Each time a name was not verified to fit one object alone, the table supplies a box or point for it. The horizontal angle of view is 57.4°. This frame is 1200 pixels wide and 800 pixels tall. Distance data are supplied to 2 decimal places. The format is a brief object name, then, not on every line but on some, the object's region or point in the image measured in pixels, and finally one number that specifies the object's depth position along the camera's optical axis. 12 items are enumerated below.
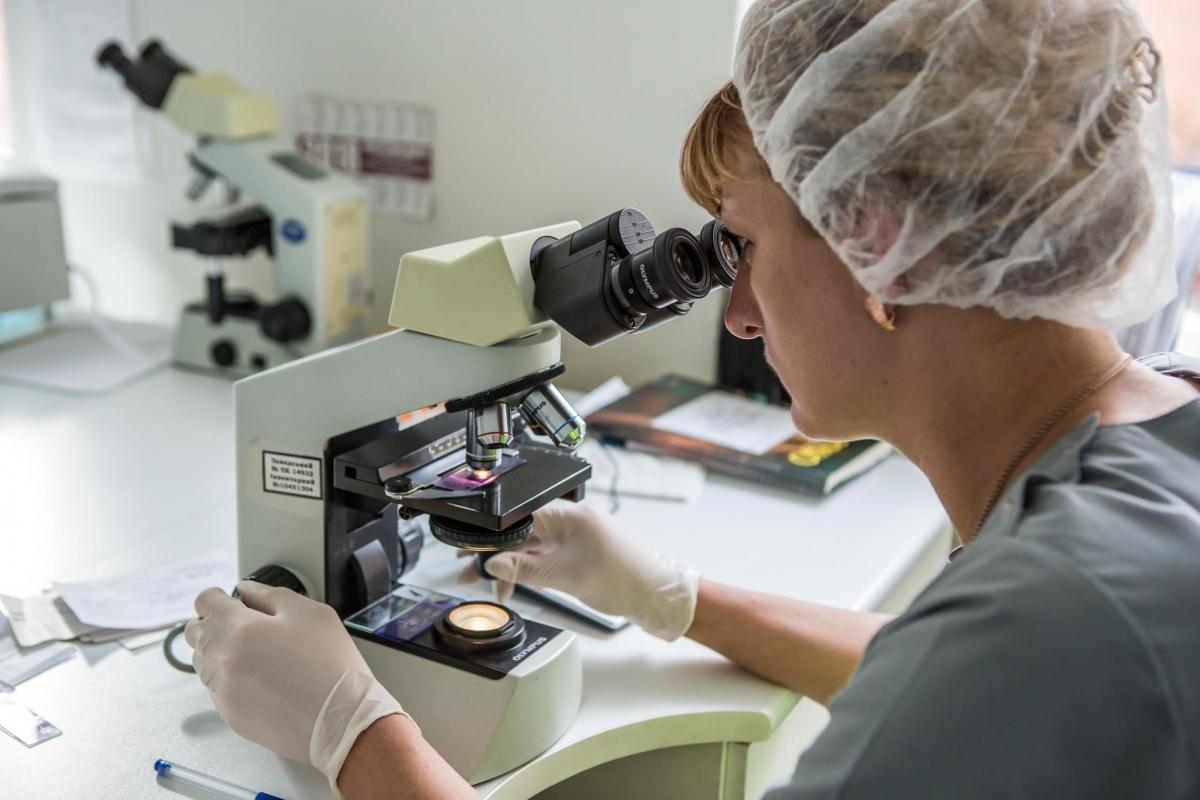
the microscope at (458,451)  0.98
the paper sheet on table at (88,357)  2.08
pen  0.99
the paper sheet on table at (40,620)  1.23
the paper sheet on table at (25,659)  1.16
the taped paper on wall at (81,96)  2.54
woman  0.66
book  1.73
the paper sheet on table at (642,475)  1.70
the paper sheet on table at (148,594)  1.27
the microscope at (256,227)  2.07
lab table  1.05
